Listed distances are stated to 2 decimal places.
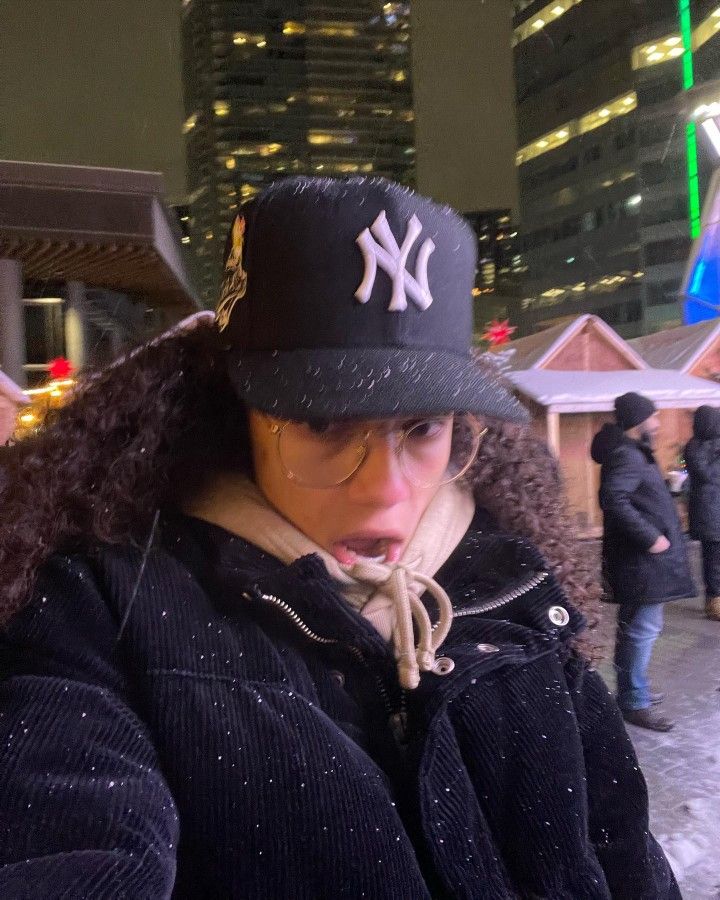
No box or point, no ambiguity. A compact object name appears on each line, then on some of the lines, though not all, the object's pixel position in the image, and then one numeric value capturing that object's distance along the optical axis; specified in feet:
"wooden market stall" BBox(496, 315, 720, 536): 20.65
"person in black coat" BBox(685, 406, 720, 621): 15.78
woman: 2.15
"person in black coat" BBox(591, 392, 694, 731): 11.34
